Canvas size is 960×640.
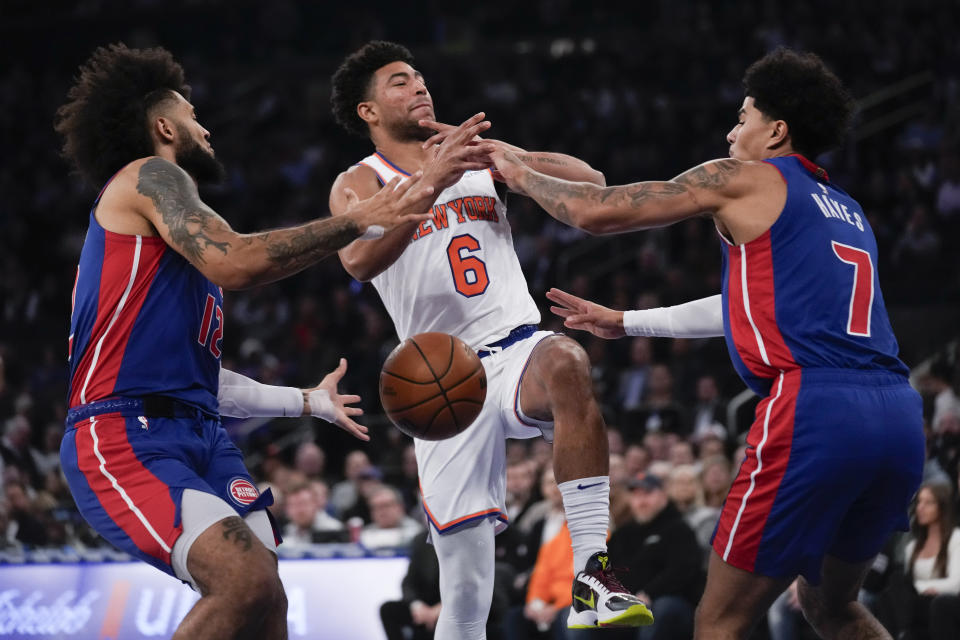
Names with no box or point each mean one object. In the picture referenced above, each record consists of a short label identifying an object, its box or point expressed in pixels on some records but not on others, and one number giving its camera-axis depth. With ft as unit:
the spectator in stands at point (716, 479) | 29.32
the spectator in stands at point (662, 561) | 27.40
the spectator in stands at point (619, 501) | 29.07
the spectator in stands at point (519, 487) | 32.53
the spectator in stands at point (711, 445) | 30.76
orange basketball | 15.65
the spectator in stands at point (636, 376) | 41.83
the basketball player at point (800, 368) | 13.47
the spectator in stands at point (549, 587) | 28.27
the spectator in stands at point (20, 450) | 35.19
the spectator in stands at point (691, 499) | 28.76
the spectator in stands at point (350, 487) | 36.35
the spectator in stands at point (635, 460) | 32.58
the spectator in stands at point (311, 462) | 39.11
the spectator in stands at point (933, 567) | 24.66
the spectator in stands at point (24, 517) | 34.24
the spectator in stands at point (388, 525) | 31.63
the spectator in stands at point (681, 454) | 31.37
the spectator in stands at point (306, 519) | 32.27
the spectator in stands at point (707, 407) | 36.99
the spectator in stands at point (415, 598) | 28.63
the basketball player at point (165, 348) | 12.83
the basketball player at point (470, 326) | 15.31
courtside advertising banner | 28.50
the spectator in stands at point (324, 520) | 31.96
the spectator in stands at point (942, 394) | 30.55
